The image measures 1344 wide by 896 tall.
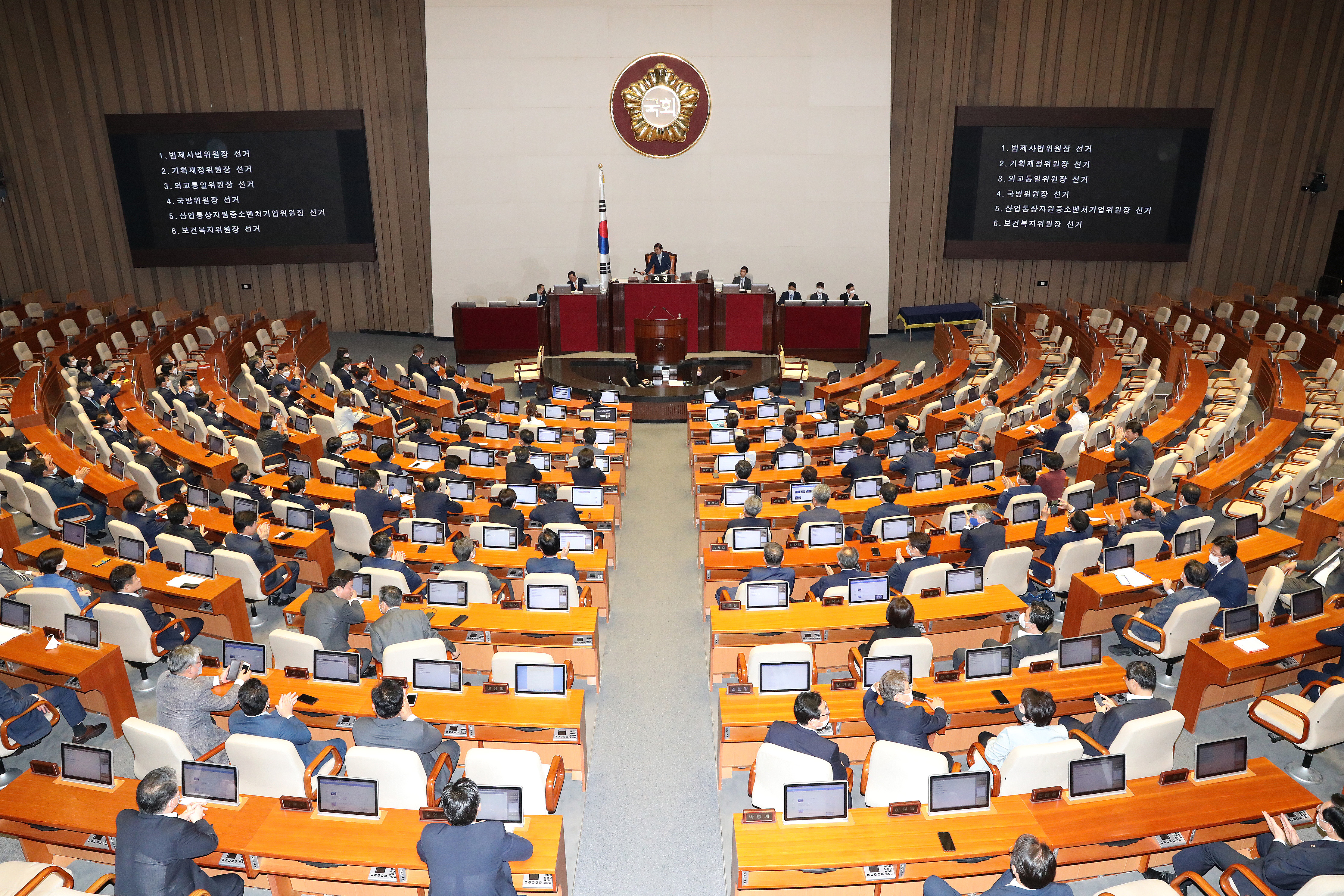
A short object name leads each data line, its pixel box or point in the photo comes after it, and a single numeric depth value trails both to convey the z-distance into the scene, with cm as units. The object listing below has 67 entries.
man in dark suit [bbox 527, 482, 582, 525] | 934
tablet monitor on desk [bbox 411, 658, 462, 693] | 635
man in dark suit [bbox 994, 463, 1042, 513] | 940
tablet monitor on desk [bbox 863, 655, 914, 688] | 633
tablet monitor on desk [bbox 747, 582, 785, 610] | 759
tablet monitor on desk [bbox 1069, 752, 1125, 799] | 526
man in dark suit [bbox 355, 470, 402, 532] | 957
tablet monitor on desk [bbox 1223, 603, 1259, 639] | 700
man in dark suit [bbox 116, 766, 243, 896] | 460
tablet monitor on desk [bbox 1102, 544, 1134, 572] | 808
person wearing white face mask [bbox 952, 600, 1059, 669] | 666
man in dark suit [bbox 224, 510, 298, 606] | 860
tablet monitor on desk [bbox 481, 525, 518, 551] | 889
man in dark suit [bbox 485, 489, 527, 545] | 919
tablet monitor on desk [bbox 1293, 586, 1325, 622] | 721
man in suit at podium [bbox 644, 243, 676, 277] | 1850
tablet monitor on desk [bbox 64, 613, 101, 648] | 699
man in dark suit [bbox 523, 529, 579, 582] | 793
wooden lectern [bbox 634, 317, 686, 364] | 1628
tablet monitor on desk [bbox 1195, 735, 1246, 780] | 546
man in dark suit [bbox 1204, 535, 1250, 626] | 738
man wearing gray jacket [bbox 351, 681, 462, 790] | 561
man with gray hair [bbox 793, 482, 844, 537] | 892
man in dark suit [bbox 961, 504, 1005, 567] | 841
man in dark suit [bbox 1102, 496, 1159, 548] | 866
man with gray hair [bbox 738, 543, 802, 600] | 773
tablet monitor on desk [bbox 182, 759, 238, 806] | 524
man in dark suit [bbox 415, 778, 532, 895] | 451
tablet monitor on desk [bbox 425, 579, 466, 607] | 762
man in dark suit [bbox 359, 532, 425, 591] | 795
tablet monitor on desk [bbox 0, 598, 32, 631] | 720
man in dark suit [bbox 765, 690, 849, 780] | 546
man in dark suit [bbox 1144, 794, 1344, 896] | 463
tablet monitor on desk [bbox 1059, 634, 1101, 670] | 663
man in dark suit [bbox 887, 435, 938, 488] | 1067
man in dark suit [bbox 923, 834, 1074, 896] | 430
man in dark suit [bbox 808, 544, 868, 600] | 769
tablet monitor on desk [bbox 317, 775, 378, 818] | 512
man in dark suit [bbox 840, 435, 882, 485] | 1059
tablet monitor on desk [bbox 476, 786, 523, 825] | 498
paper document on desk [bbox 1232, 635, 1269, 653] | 684
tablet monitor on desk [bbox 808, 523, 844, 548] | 883
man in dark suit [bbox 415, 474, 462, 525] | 942
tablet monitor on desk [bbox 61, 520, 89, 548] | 870
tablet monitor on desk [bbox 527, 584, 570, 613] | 752
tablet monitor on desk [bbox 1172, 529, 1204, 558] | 827
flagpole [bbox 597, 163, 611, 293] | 1875
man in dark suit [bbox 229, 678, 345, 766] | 564
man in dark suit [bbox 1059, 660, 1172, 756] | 564
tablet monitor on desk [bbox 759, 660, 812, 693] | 637
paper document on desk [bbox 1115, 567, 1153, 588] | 779
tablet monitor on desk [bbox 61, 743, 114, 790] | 542
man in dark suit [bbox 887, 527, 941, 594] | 787
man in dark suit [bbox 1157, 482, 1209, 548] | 870
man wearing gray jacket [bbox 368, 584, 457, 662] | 686
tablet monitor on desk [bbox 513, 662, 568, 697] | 634
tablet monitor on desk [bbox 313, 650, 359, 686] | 653
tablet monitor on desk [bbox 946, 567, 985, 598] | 765
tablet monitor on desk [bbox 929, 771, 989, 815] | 510
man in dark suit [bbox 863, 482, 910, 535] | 906
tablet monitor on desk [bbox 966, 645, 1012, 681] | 653
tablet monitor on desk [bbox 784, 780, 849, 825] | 505
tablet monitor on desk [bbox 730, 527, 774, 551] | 876
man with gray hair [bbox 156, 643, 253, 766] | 593
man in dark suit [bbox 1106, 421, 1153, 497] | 1066
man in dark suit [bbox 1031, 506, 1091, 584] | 831
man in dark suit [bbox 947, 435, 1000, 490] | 1070
